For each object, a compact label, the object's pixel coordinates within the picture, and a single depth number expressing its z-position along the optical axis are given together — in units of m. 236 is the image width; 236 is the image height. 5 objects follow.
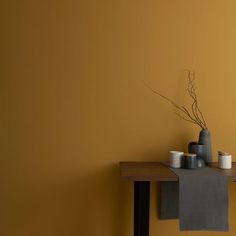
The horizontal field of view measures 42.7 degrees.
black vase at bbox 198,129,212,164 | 1.54
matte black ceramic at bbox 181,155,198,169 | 1.44
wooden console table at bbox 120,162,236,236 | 1.31
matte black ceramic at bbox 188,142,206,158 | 1.52
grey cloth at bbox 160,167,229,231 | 1.31
